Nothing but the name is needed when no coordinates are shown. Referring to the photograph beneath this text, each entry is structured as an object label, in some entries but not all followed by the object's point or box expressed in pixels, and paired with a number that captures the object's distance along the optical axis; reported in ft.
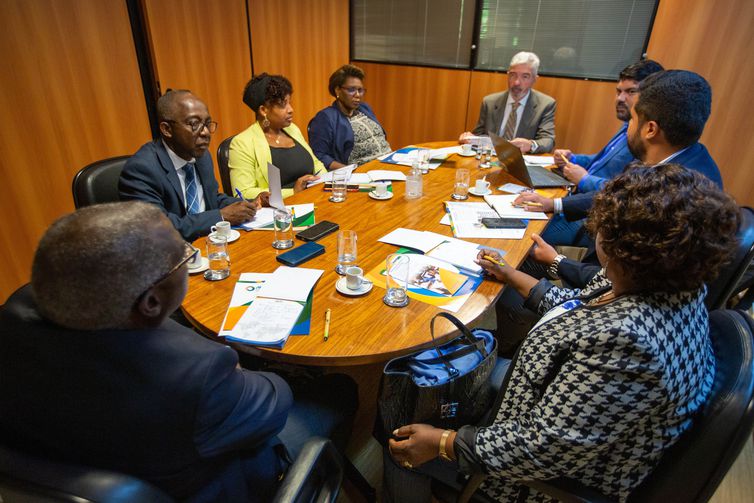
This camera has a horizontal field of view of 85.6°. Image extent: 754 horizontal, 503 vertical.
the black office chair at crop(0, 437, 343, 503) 1.88
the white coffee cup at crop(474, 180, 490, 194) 7.46
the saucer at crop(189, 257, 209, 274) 4.75
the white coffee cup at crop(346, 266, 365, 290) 4.42
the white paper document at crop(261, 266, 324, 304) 4.33
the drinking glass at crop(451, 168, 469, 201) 7.27
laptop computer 7.72
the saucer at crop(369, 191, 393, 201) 7.13
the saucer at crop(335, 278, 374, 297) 4.37
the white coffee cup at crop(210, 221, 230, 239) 5.48
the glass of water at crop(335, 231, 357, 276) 4.88
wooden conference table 3.68
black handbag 3.54
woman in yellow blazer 8.05
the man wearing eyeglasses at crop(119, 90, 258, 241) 5.87
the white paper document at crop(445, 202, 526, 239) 5.87
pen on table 3.81
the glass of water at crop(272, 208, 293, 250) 5.38
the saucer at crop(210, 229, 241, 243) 5.52
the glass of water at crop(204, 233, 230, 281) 4.66
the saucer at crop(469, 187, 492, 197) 7.43
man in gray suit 10.91
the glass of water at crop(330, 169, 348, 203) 7.06
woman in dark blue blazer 10.09
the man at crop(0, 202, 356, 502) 2.31
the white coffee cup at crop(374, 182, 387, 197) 7.11
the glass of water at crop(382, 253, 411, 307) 4.28
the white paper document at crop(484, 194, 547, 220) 6.59
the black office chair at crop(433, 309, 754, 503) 2.35
